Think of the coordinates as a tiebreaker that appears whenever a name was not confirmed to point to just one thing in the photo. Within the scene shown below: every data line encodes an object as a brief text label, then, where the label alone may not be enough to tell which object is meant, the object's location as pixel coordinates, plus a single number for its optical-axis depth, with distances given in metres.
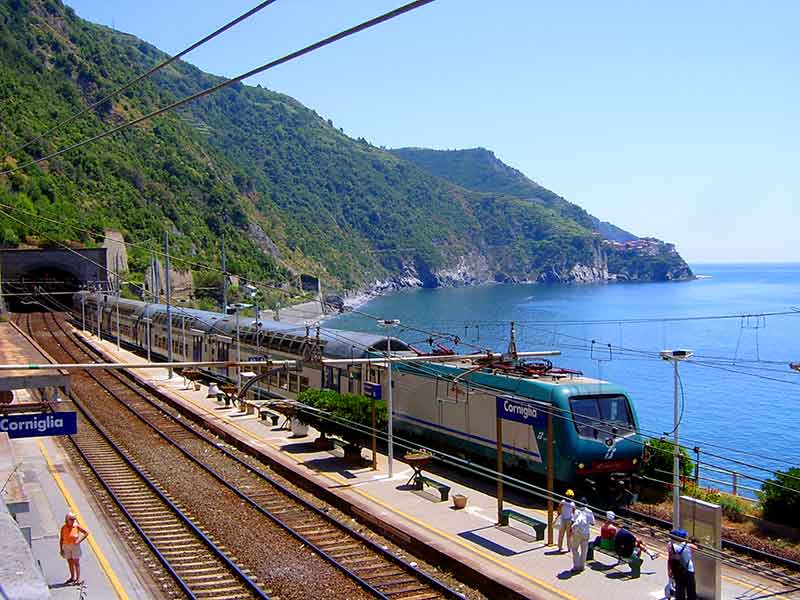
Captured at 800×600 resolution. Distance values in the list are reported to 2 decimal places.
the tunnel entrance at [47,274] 76.38
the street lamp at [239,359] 32.44
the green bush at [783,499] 17.58
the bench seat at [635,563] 14.02
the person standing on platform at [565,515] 15.12
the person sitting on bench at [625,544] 14.30
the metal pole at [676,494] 14.79
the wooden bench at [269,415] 28.34
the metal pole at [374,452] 21.94
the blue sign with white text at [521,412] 17.03
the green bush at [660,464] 21.33
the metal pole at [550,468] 15.65
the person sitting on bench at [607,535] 14.91
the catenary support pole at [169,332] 40.56
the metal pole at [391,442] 20.55
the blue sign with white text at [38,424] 14.05
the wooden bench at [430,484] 19.05
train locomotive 19.55
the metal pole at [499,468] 17.08
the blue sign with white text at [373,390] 21.58
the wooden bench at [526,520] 16.11
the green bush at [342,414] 22.97
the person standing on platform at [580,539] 14.26
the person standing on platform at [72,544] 13.20
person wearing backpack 11.94
